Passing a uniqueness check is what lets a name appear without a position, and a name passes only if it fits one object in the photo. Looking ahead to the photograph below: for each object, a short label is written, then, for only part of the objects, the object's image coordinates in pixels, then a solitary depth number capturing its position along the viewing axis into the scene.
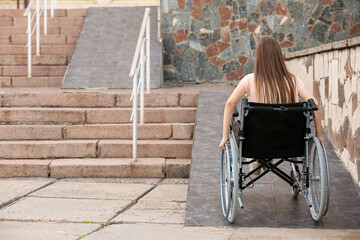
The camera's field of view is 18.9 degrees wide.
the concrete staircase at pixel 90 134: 11.15
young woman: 7.73
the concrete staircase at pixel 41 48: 16.56
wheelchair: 7.32
